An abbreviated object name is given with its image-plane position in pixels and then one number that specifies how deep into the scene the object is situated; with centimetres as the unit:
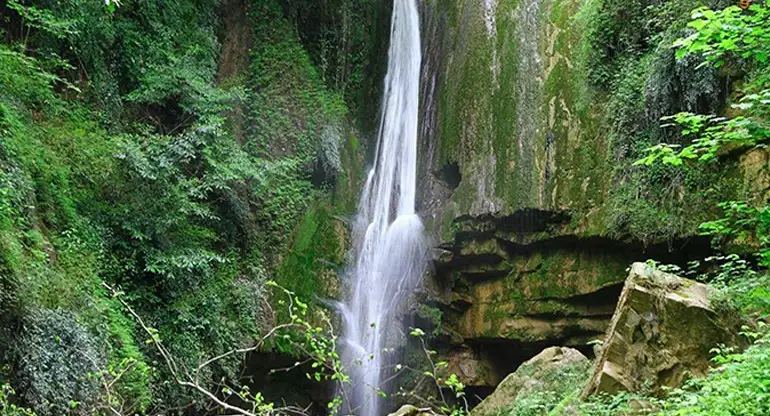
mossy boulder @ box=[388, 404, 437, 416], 742
